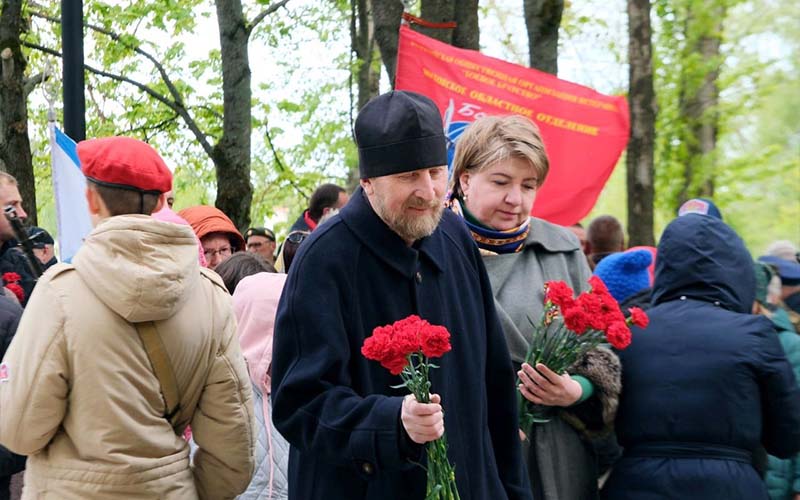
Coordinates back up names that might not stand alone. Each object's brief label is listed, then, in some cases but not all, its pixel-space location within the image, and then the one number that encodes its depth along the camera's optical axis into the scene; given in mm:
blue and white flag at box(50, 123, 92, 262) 6949
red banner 8359
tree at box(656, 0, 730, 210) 18750
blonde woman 4270
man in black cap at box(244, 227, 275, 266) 9562
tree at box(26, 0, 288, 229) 11438
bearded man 3090
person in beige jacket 3475
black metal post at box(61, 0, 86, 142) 8055
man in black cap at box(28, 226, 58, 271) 8883
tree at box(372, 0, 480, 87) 9633
